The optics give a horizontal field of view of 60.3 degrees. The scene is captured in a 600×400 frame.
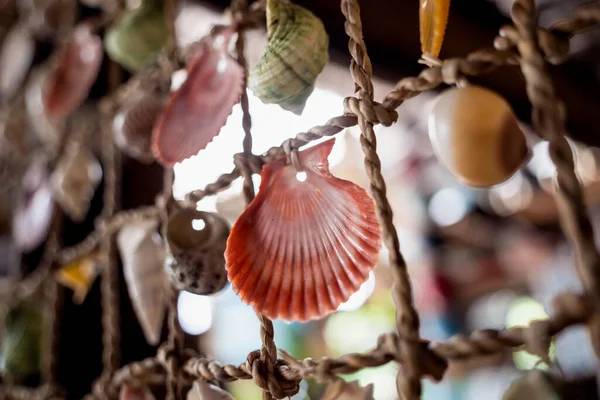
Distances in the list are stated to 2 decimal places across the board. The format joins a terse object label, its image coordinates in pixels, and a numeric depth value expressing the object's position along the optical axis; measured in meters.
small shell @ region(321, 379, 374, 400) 0.27
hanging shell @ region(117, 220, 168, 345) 0.40
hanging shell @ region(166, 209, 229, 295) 0.33
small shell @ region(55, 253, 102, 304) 0.54
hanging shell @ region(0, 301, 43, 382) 0.57
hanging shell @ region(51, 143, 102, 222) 0.55
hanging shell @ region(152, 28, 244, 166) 0.33
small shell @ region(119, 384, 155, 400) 0.38
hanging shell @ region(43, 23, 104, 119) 0.57
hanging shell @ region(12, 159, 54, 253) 0.64
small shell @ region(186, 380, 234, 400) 0.31
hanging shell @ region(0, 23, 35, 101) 0.78
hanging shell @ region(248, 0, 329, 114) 0.29
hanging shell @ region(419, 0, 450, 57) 0.27
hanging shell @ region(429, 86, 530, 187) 0.23
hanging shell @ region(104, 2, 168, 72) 0.44
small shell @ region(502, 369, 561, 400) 0.22
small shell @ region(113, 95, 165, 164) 0.43
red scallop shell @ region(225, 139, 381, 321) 0.26
